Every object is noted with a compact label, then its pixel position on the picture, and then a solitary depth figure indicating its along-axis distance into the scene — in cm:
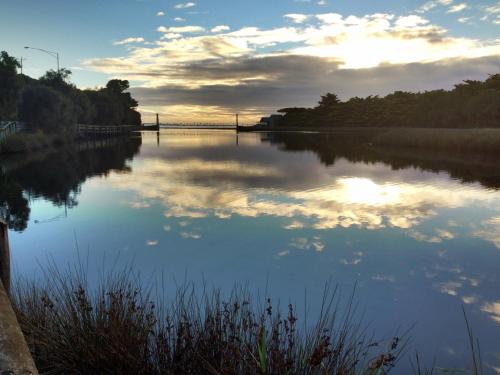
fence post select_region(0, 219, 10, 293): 502
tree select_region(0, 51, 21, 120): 4716
